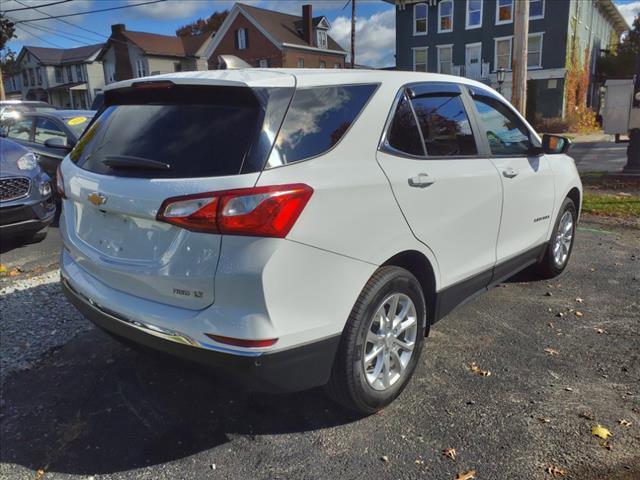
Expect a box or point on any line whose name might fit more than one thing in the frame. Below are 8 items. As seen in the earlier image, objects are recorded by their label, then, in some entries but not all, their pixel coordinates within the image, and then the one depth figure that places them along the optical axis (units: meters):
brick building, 41.34
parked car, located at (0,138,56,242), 5.98
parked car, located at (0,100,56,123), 9.23
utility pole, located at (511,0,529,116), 9.56
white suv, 2.26
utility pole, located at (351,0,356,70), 29.16
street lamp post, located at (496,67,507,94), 21.88
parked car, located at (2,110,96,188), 8.37
